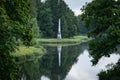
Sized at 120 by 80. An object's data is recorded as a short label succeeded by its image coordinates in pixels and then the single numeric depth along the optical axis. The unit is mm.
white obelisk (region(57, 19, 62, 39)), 109750
